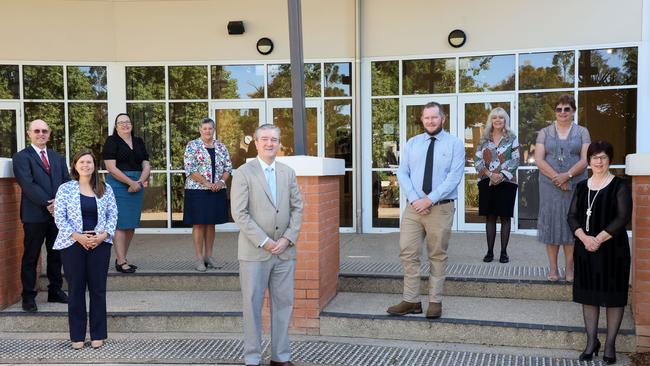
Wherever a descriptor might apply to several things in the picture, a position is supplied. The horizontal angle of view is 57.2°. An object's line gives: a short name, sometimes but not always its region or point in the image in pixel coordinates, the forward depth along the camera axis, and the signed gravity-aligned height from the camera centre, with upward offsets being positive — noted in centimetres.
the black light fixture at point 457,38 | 1042 +206
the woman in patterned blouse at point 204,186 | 682 -32
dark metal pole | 573 +79
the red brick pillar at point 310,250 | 548 -86
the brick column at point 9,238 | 605 -80
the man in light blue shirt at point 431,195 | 521 -34
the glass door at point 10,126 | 1125 +65
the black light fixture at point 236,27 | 1095 +241
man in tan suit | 440 -57
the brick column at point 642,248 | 480 -77
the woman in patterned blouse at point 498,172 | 691 -20
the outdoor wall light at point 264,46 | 1102 +207
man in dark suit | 581 -33
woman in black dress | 455 -73
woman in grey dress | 589 -19
